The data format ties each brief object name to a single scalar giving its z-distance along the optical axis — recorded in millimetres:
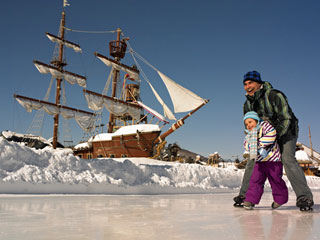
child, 3486
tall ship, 26688
